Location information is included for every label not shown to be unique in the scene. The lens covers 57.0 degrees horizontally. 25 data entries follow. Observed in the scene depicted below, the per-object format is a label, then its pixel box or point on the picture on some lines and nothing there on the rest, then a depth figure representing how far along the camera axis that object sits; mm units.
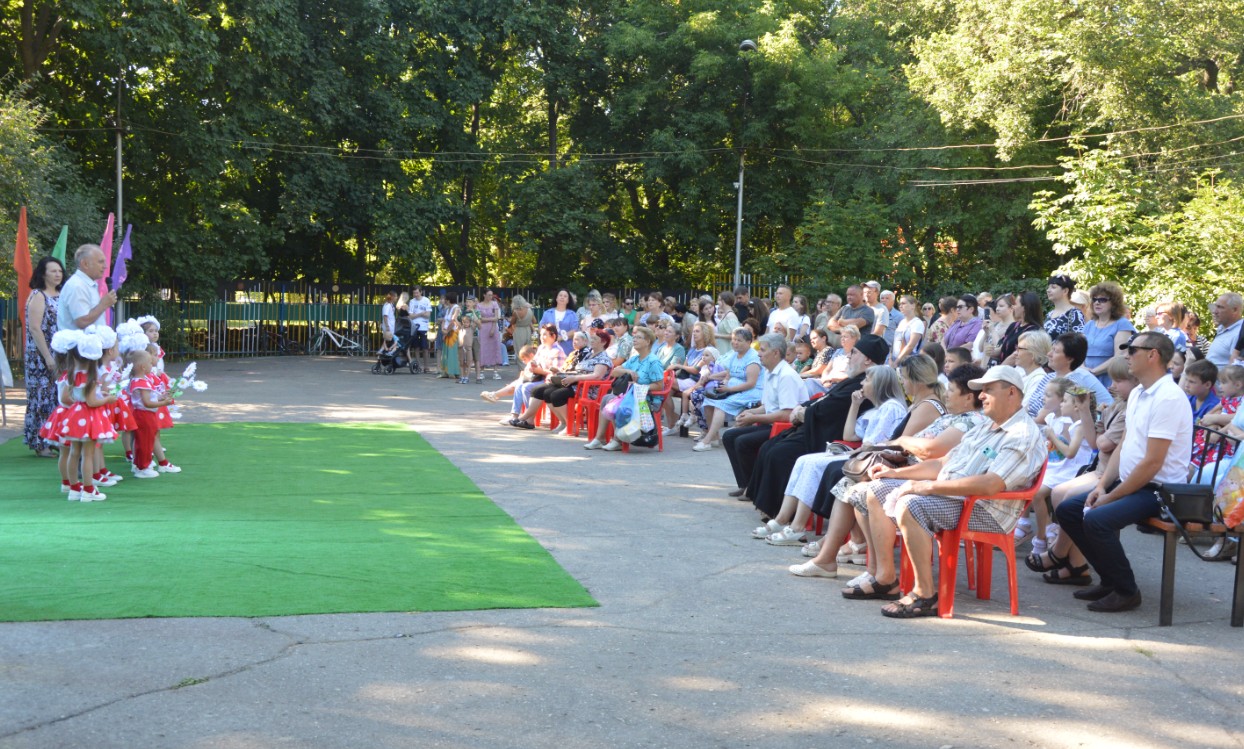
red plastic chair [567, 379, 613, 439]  12898
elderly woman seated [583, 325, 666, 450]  12375
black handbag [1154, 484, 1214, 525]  5828
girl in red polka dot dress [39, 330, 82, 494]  8641
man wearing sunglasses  5977
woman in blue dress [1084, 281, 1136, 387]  9953
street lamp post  33469
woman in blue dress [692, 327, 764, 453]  12156
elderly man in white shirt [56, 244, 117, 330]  9570
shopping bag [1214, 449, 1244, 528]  5648
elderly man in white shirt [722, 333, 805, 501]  9172
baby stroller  23234
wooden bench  5871
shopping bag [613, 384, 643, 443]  11961
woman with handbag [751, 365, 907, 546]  7344
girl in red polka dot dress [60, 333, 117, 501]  8602
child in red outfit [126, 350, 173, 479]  9805
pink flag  12195
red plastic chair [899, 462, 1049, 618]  6008
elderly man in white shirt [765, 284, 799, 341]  15586
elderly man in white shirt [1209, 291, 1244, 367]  9852
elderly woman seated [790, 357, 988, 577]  6328
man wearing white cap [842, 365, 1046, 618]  5984
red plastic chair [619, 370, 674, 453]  12352
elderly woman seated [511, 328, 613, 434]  13109
